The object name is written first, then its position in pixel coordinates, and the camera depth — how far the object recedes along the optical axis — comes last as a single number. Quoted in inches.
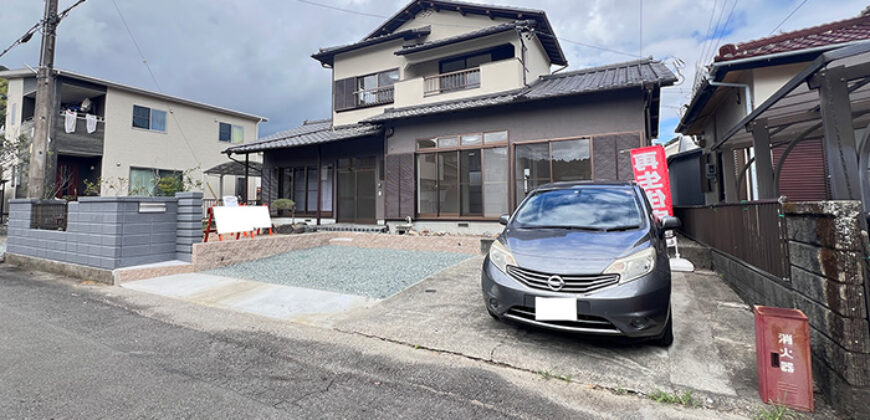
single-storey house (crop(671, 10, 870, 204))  200.2
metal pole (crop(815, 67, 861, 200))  90.3
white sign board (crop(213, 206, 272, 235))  278.1
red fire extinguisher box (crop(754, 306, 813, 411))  76.6
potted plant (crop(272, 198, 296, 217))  456.4
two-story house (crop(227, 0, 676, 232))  311.7
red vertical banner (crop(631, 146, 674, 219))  242.1
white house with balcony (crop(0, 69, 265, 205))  544.4
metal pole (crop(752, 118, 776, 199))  166.4
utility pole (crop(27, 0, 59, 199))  302.2
